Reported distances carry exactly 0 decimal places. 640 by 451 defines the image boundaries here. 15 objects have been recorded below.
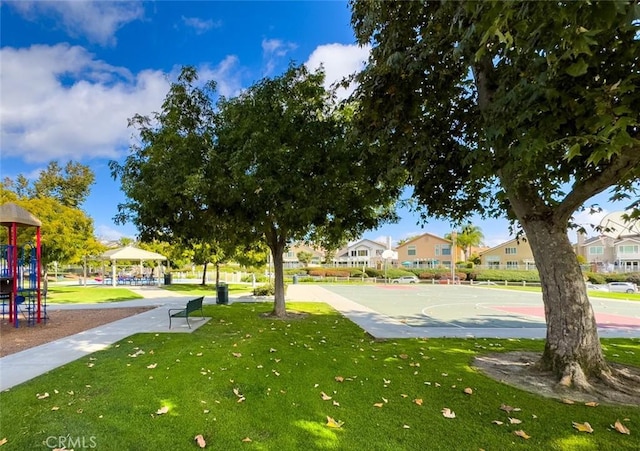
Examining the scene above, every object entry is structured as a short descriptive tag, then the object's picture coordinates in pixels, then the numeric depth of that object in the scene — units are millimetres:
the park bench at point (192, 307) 10352
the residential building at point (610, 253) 52891
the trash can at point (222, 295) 16844
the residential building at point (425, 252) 66812
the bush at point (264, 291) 21062
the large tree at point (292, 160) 9125
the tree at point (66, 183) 39594
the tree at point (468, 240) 68438
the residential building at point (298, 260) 84738
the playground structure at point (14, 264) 10773
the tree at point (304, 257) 77938
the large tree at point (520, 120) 4047
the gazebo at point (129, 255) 26234
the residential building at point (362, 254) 79500
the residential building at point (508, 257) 61781
